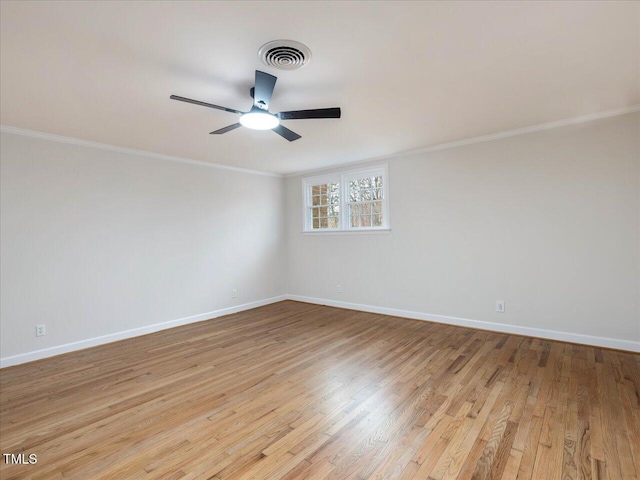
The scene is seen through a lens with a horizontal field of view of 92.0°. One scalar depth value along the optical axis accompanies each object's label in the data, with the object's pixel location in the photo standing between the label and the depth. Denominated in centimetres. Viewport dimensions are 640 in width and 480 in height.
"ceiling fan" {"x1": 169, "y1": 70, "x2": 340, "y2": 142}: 221
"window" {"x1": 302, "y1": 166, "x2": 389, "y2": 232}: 514
